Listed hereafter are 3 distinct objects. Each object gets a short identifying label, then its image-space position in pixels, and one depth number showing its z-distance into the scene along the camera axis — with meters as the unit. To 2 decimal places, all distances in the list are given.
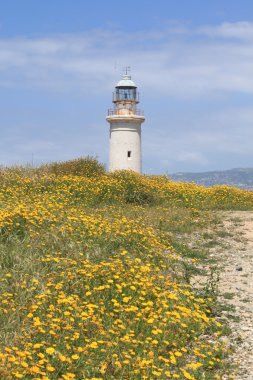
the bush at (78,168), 23.59
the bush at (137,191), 20.42
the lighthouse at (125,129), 36.72
